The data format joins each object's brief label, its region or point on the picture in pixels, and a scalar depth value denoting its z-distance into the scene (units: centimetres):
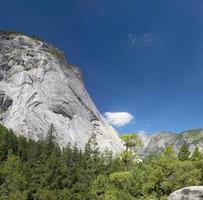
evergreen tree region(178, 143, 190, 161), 5241
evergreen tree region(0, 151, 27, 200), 4073
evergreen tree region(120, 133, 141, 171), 4111
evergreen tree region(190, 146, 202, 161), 4888
